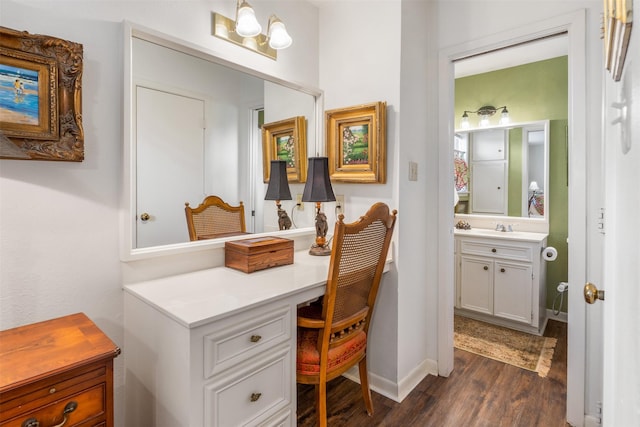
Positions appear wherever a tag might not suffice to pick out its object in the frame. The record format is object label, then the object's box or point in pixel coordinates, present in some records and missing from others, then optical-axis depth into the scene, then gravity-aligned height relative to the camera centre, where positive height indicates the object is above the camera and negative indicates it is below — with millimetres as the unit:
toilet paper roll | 2740 -356
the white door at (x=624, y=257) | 437 -82
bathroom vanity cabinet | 2867 -614
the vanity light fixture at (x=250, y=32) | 1691 +974
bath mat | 2451 -1093
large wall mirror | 1474 +370
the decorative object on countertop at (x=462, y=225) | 3494 -152
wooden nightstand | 861 -456
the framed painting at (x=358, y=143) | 2023 +441
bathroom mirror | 3258 +426
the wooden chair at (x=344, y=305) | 1513 -465
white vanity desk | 1105 -511
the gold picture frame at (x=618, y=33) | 448 +273
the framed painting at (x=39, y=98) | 1129 +403
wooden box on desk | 1674 -224
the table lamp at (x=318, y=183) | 1994 +167
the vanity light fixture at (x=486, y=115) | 3404 +1020
